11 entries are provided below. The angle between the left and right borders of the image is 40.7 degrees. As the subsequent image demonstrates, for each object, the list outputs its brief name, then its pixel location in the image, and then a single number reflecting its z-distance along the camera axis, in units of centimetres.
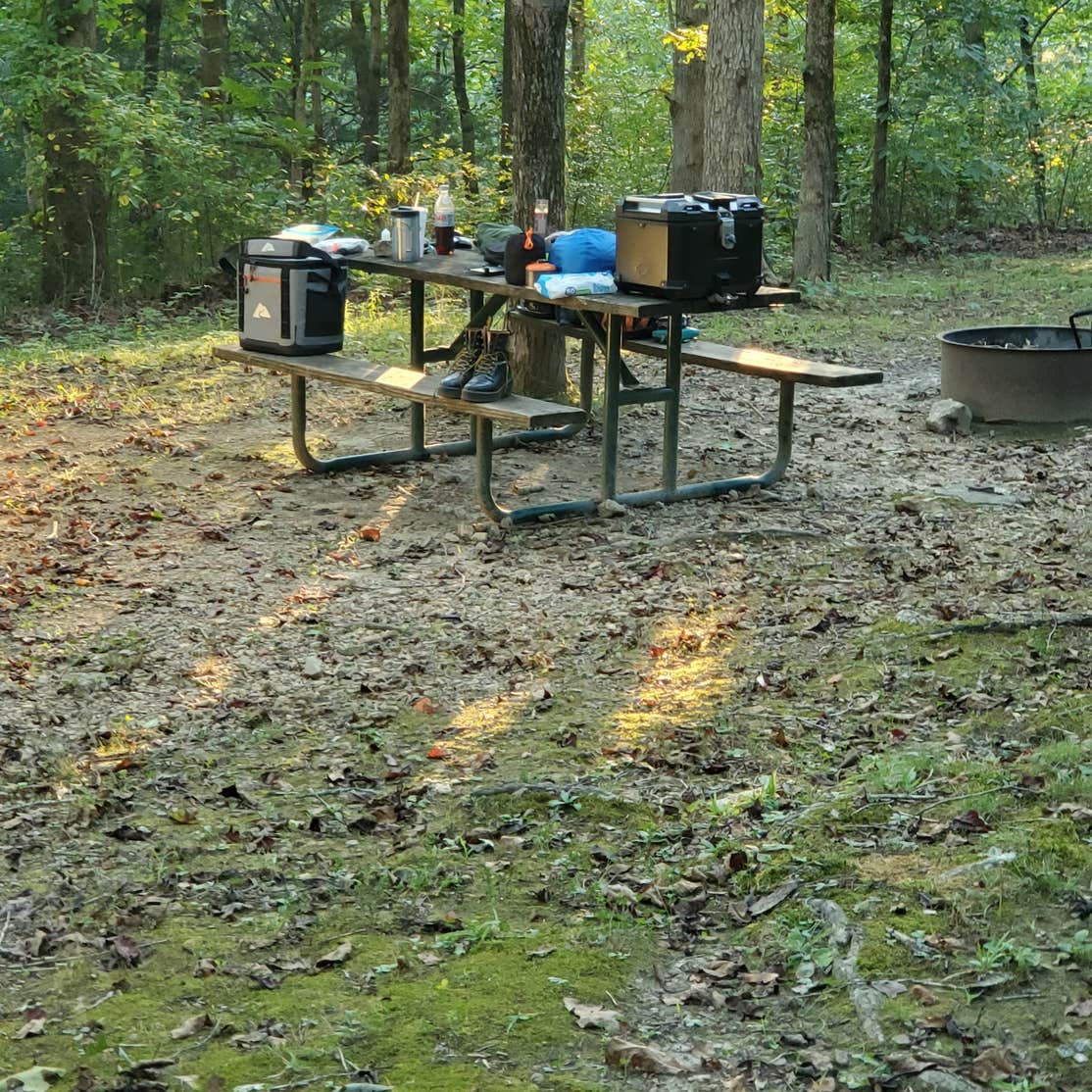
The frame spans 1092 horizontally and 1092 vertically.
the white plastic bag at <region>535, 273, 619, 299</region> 682
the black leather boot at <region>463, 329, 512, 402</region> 686
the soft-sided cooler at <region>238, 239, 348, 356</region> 748
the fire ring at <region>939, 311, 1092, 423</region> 862
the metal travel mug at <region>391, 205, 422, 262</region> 780
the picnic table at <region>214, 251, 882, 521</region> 679
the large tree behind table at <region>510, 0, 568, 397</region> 848
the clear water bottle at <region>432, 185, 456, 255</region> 792
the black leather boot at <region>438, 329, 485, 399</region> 695
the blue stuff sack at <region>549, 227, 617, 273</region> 696
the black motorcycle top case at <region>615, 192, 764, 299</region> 665
